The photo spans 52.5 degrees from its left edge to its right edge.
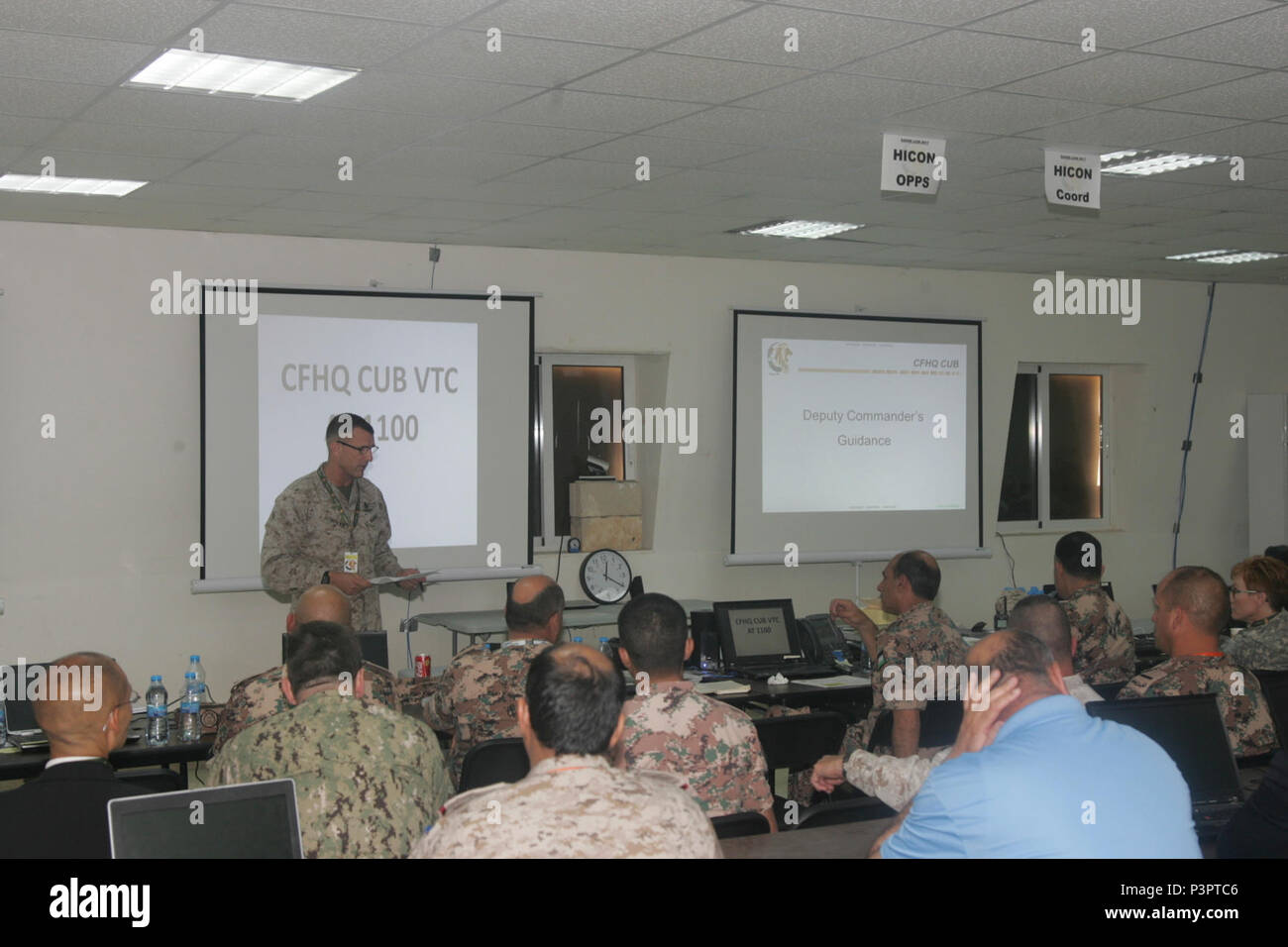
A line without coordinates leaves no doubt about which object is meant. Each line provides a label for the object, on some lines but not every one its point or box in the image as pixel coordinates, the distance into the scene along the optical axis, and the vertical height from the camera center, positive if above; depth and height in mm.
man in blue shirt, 2184 -509
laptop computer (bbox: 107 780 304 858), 2172 -546
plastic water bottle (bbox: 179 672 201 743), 4266 -710
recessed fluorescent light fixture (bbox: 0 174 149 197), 5852 +1461
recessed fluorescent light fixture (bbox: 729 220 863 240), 7422 +1566
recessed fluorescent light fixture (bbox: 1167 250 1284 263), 8641 +1615
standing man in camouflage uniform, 6047 -121
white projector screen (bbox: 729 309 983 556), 8727 +460
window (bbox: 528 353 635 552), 8406 +458
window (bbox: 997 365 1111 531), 9961 +373
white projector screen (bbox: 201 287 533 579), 7230 +543
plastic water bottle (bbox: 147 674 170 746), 4230 -705
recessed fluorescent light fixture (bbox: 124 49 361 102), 4227 +1429
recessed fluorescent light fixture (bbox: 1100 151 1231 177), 5668 +1487
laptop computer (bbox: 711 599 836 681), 5688 -616
